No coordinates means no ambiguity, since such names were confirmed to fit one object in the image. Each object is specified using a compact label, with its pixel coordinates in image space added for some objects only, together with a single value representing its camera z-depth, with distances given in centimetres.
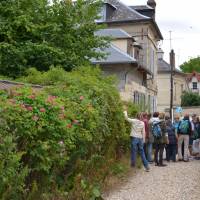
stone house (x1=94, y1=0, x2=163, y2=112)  2559
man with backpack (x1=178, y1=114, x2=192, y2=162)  1235
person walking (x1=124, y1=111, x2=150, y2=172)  1013
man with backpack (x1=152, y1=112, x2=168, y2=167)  1128
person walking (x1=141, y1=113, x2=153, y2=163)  1143
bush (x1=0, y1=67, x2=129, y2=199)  497
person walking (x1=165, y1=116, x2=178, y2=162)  1220
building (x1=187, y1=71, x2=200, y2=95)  5867
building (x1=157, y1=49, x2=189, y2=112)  4691
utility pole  2730
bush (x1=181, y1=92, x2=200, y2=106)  4672
